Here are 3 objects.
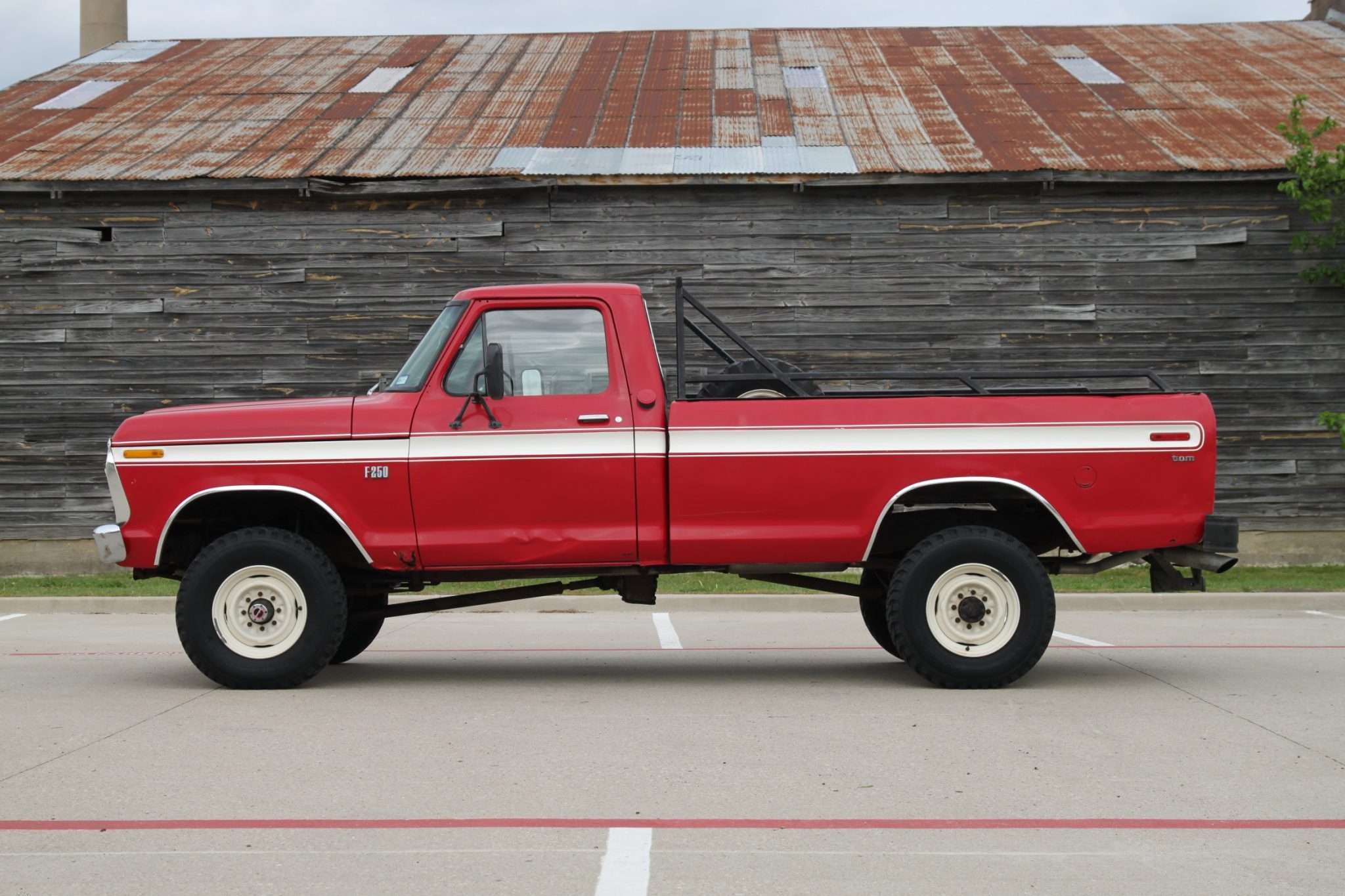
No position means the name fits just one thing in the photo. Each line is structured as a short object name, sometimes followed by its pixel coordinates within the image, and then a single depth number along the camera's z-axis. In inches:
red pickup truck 310.7
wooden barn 673.0
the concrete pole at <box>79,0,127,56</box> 1043.3
